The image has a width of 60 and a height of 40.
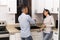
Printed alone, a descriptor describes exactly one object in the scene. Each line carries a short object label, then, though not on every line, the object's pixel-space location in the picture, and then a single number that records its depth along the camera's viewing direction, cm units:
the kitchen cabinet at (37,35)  283
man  254
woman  255
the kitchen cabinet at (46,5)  274
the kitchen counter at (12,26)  341
